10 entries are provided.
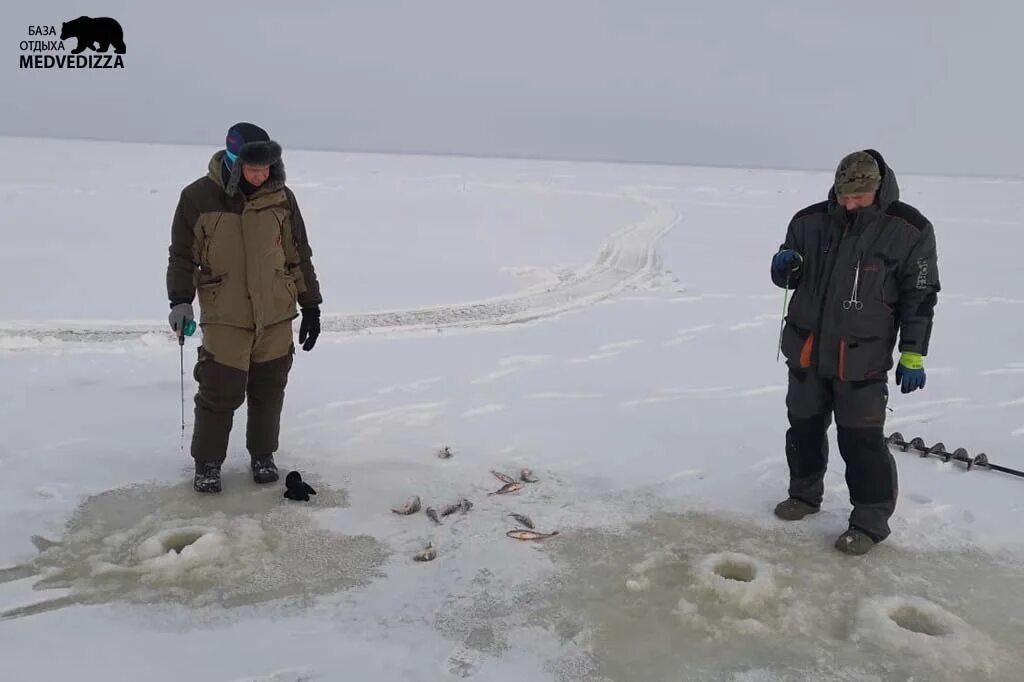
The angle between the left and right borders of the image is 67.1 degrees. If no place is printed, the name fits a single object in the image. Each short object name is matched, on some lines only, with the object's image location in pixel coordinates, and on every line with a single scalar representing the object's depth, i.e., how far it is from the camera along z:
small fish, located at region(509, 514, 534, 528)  3.77
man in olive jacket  3.63
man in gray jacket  3.39
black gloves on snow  3.93
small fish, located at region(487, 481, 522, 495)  4.15
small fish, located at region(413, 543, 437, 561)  3.41
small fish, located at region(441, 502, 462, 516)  3.87
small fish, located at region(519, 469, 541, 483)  4.32
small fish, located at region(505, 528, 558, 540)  3.63
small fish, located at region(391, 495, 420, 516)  3.86
